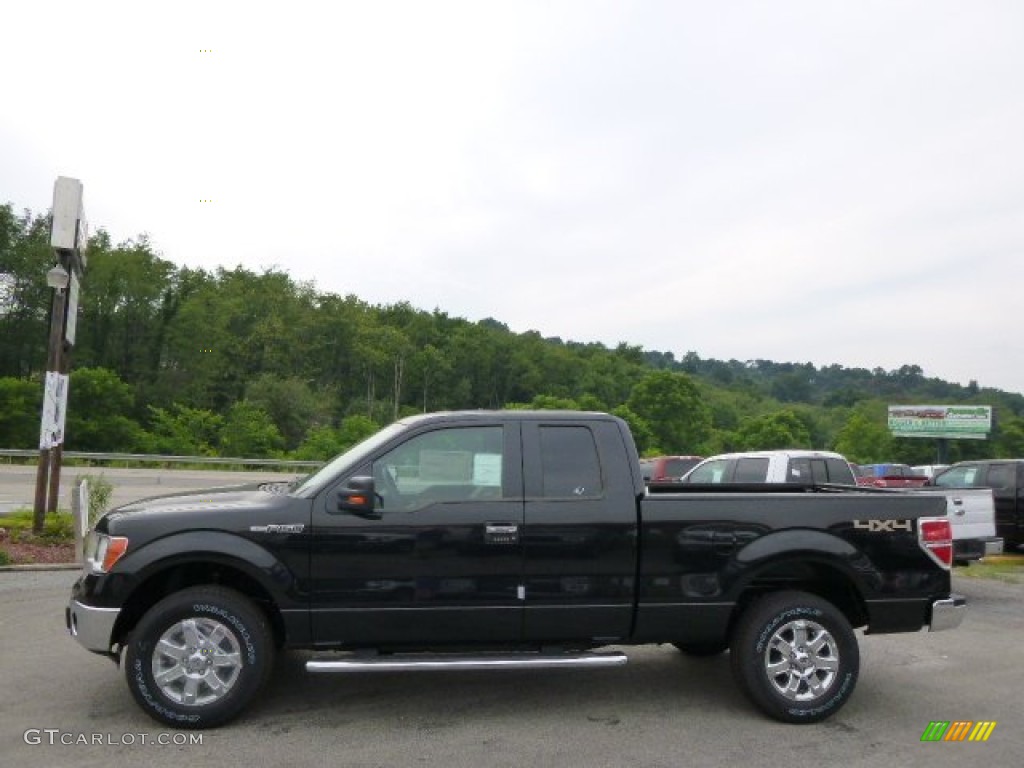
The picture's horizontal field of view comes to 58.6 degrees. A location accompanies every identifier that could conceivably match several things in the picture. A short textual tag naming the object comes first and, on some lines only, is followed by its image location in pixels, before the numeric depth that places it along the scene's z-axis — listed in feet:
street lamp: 41.45
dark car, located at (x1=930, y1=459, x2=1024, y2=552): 46.75
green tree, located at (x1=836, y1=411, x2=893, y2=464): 273.33
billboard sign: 234.58
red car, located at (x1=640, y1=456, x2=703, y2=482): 65.05
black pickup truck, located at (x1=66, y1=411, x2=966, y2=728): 17.19
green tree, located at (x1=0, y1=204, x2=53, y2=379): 198.70
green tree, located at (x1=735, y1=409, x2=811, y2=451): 234.17
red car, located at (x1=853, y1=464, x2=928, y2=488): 64.46
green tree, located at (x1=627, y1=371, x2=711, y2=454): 224.53
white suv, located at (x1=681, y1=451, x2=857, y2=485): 43.57
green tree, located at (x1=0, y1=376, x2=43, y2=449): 146.10
